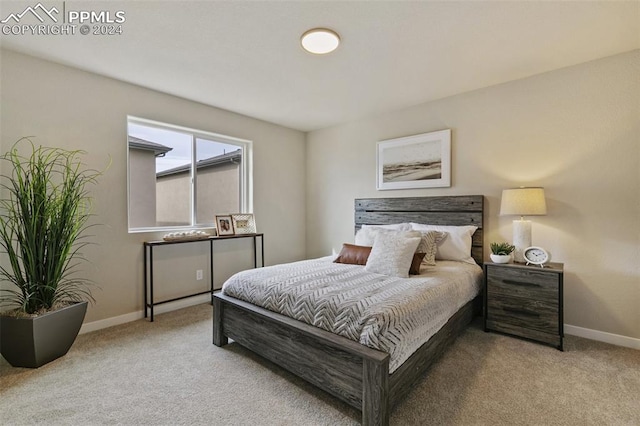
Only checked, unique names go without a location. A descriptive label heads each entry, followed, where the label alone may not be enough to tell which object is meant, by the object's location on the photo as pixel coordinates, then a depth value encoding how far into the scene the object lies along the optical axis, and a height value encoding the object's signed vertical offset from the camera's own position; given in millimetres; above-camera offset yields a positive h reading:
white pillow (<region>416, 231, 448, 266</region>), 2785 -354
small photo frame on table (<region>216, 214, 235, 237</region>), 3631 -182
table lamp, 2525 +13
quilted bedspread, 1603 -593
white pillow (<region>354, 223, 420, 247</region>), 3188 -291
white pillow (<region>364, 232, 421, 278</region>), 2416 -397
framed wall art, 3383 +604
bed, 1473 -921
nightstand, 2362 -802
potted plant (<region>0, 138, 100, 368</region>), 2049 -389
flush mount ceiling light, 2105 +1295
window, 3193 +449
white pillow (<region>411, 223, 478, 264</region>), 2998 -376
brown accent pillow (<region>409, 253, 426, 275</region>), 2507 -482
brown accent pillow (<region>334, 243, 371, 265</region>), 2879 -461
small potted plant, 2650 -409
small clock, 2539 -424
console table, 2976 -647
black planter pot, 2020 -904
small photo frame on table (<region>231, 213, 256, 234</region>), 3793 -166
